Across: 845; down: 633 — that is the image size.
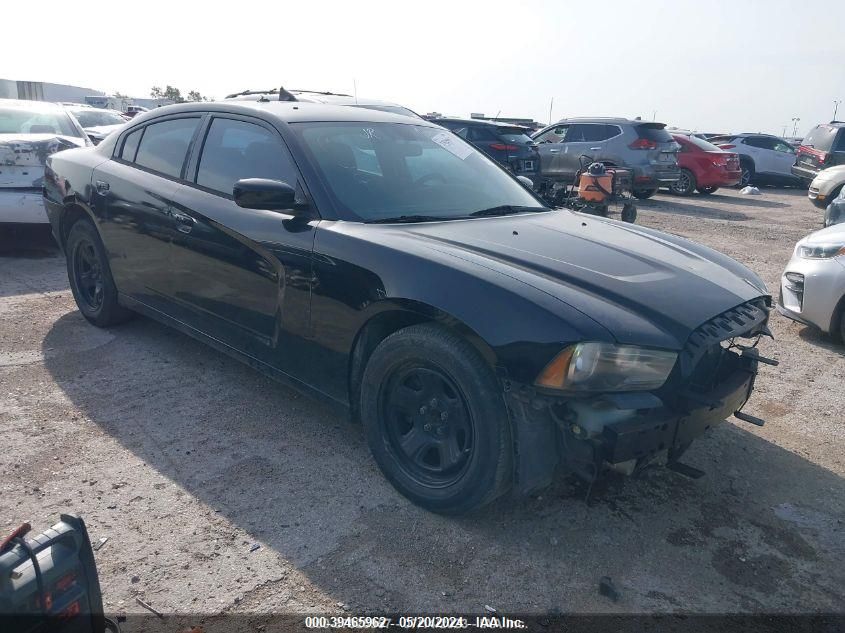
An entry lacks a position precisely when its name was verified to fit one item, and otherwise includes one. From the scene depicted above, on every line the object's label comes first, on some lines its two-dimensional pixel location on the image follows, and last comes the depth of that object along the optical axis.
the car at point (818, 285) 5.04
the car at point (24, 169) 6.77
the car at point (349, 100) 8.77
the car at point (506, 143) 12.54
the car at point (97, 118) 13.82
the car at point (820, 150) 16.22
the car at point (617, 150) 13.99
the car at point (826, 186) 12.05
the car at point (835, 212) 8.77
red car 15.89
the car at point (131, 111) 18.26
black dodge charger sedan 2.55
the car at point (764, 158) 19.08
